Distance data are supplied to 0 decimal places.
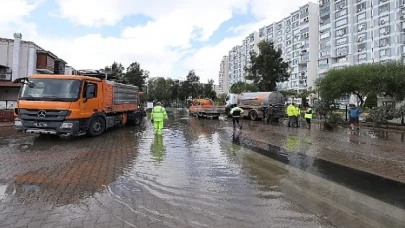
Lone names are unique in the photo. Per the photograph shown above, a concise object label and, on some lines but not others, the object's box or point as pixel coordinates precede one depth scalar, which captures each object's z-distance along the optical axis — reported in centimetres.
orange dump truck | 1124
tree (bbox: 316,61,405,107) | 2142
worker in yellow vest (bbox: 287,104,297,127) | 2000
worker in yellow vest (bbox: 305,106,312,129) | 2074
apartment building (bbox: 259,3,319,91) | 8475
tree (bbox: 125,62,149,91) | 5584
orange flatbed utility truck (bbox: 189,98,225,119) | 2867
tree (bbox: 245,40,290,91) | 3622
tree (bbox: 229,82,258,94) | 5800
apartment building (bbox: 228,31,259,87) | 11487
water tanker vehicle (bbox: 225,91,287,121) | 2614
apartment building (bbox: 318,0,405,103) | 6178
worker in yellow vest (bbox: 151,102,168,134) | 1377
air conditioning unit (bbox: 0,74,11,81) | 2984
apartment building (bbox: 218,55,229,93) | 14930
